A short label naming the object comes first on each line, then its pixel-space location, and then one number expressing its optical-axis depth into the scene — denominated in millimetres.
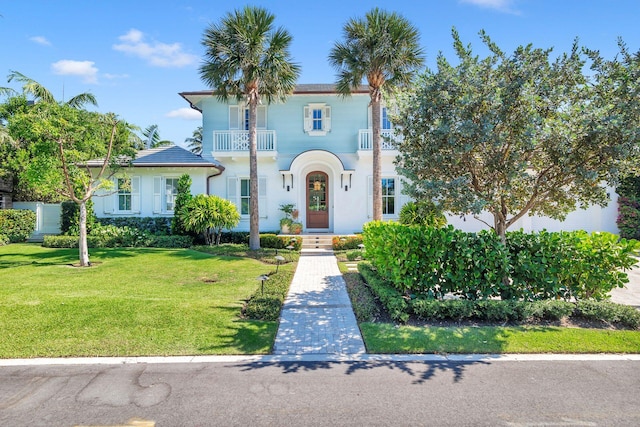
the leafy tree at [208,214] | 15656
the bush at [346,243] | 15867
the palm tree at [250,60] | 13633
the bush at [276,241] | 16094
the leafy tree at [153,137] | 37062
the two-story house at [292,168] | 18125
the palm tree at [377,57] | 13688
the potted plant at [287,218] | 17969
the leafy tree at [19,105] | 17719
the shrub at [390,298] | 6725
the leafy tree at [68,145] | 10516
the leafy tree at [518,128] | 6156
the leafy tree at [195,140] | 44484
